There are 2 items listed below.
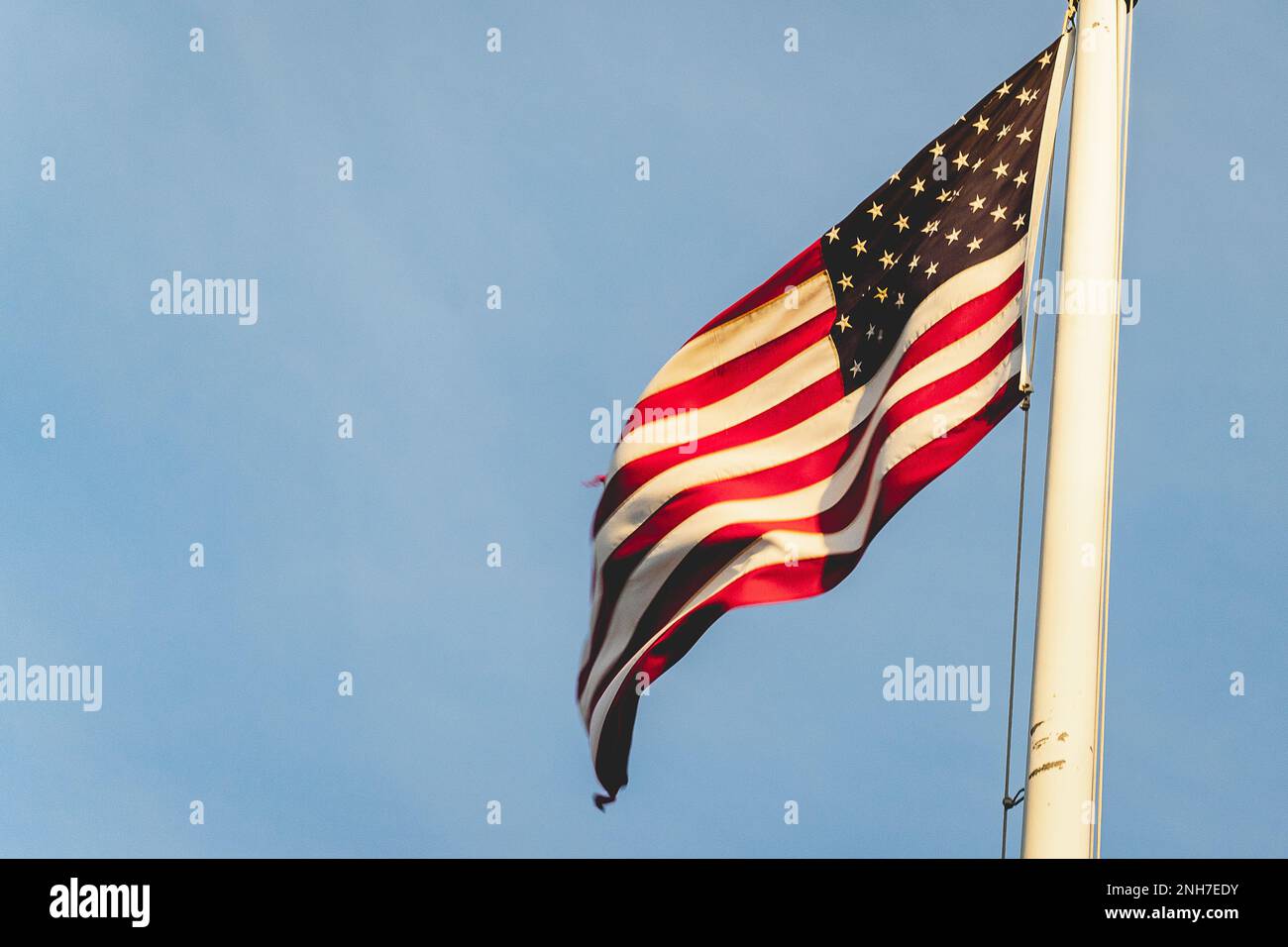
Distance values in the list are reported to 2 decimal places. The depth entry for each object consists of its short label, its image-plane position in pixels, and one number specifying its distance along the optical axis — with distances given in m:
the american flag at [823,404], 12.29
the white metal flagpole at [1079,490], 10.09
